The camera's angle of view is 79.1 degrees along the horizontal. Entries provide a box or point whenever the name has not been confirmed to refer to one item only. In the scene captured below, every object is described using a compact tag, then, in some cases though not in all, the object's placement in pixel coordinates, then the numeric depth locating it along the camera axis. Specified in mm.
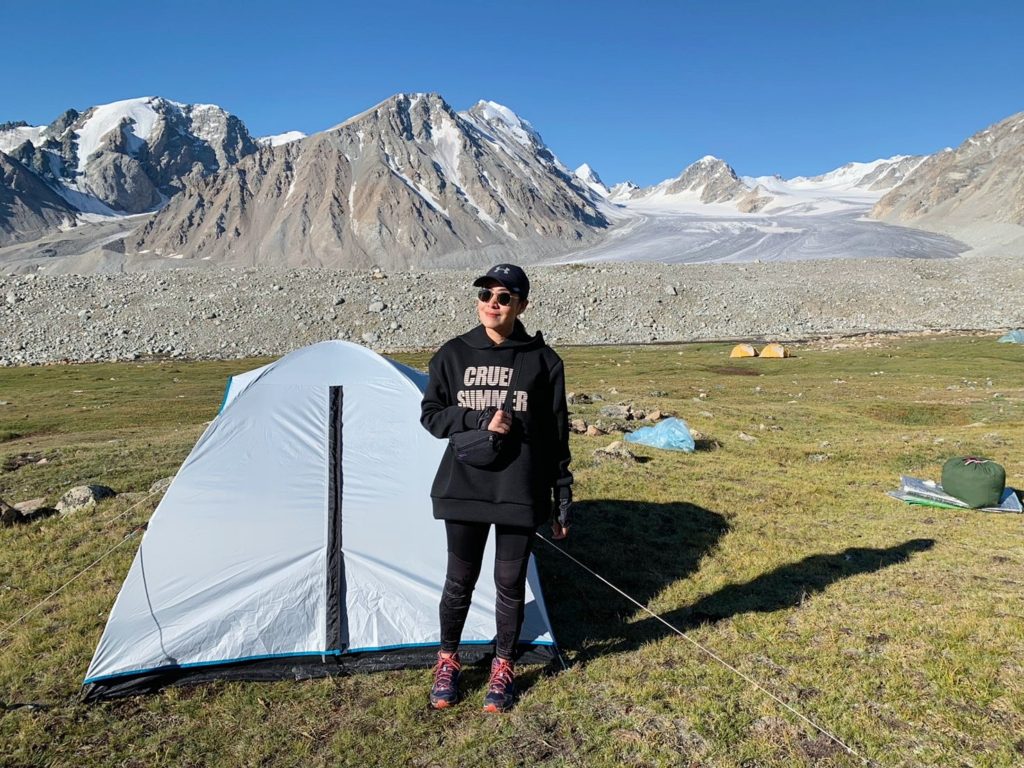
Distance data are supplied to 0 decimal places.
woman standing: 4750
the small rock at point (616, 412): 20562
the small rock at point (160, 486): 11438
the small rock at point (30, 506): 10562
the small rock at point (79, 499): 10688
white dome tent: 5805
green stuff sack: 10867
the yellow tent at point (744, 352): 46000
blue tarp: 16125
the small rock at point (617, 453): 14203
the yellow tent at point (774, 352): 44688
